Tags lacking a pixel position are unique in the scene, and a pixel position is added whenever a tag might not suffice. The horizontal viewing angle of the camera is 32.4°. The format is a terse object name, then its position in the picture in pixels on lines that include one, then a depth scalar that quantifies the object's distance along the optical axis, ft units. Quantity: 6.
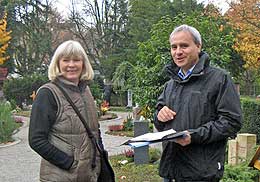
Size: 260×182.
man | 9.21
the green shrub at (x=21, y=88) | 113.39
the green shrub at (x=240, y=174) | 19.52
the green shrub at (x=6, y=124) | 47.26
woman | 10.51
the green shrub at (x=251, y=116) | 35.96
